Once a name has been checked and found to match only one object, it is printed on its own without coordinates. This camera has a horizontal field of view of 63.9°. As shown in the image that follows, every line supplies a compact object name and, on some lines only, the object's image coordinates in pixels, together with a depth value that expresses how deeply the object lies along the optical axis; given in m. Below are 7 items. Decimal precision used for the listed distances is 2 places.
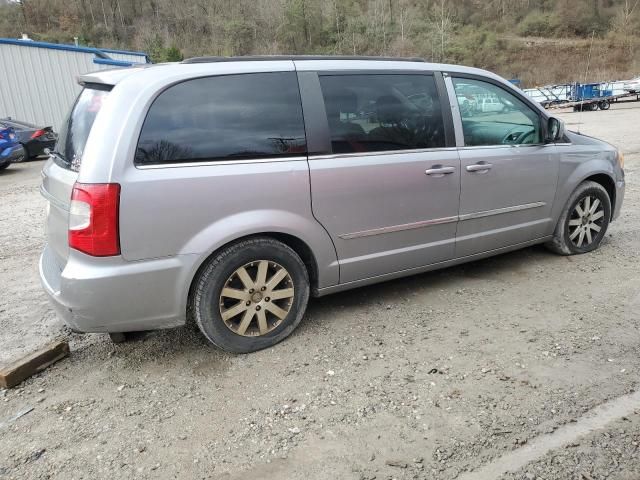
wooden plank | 3.05
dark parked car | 14.12
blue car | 11.93
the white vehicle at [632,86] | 36.88
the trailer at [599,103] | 34.94
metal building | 19.28
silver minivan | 2.85
